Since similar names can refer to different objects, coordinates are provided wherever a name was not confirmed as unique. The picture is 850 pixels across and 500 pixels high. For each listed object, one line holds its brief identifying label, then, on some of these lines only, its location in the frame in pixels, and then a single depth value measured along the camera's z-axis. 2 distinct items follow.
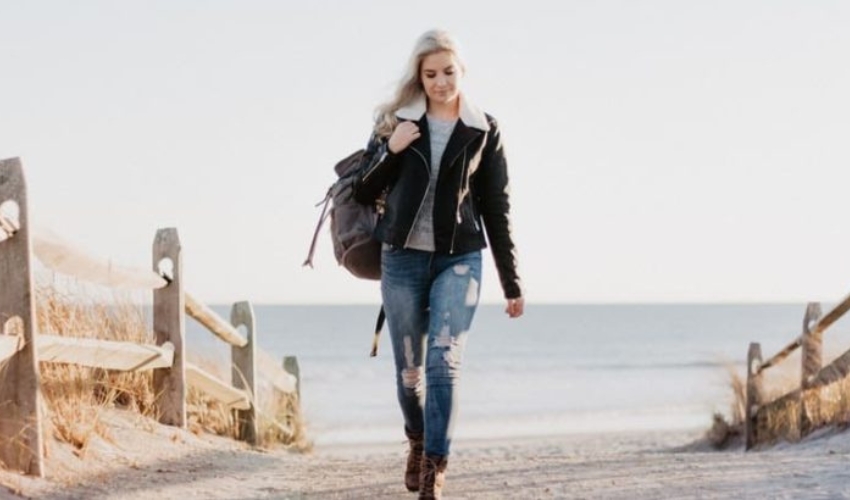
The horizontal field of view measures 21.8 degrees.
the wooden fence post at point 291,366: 20.64
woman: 8.68
